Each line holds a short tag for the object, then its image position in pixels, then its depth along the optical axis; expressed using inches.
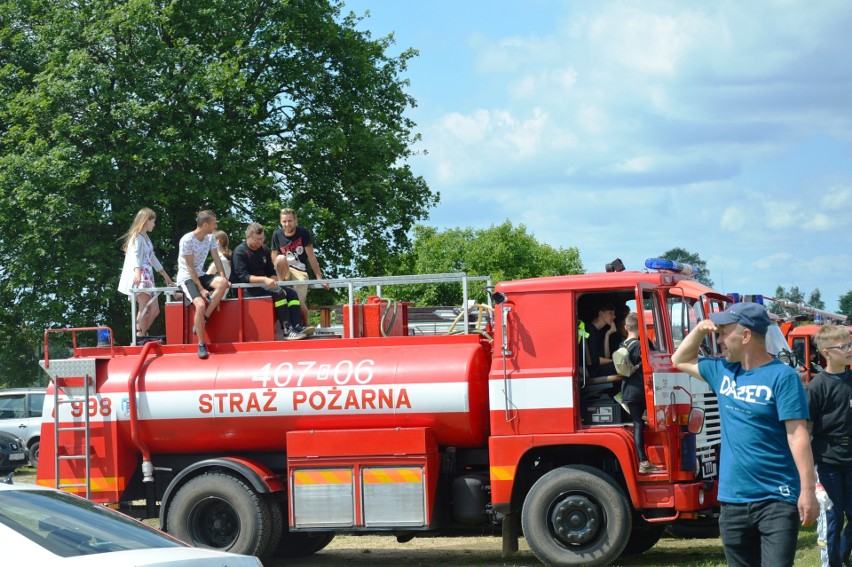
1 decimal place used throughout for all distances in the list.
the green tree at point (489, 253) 2851.9
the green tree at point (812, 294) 3909.9
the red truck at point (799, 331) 592.9
